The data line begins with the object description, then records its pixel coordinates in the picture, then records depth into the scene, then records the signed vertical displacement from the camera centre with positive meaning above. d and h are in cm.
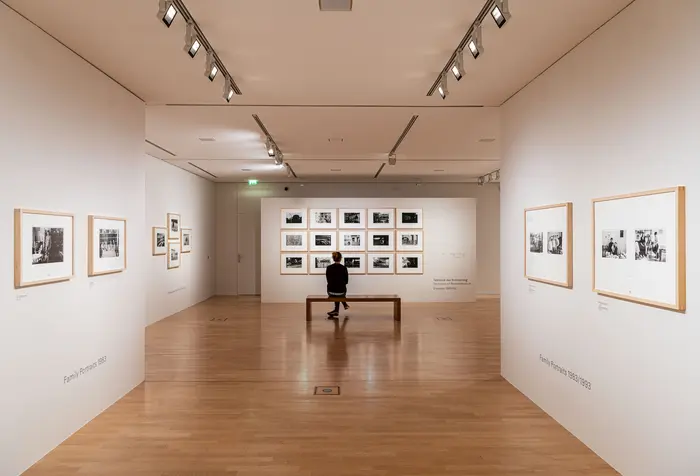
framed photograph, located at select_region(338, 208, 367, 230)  1493 +79
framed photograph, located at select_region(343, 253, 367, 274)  1493 -59
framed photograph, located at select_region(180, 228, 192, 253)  1341 +10
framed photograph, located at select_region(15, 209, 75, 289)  400 -3
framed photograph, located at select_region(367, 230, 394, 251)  1498 +7
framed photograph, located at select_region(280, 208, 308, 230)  1488 +76
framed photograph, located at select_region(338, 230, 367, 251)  1494 +7
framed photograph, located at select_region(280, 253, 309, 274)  1479 -64
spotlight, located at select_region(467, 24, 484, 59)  421 +179
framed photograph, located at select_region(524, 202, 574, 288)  480 -1
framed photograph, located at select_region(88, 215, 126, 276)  519 -2
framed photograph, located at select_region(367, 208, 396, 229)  1499 +79
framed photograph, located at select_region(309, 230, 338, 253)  1484 +7
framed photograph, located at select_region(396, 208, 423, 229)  1502 +78
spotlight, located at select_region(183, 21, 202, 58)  415 +179
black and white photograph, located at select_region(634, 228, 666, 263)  343 -2
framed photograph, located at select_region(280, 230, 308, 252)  1482 +7
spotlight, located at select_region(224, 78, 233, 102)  545 +176
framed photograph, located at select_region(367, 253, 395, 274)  1495 -65
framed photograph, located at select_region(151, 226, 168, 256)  1119 +8
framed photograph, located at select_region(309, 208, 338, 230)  1488 +79
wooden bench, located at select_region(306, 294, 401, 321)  1141 -136
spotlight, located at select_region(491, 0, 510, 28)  361 +178
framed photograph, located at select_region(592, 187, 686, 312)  326 -4
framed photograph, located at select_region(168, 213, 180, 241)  1230 +45
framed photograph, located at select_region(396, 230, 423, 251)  1499 +10
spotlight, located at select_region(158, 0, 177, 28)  361 +178
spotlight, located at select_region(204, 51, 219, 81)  479 +181
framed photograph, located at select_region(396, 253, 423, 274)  1495 -64
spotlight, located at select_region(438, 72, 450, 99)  550 +184
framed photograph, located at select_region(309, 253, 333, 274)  1480 -58
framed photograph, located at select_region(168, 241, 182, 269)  1231 -28
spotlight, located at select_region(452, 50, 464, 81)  483 +183
